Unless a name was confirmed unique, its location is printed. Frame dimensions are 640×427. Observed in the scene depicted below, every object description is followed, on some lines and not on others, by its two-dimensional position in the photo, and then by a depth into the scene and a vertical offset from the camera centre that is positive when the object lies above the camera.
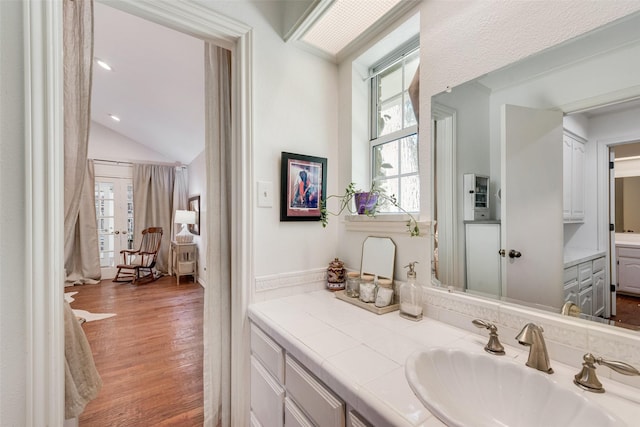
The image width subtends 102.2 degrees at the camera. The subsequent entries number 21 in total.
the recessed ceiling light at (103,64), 3.01 +1.78
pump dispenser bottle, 1.13 -0.39
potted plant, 1.43 +0.06
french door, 5.21 -0.11
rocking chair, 4.91 -0.95
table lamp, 4.97 -0.15
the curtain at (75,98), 0.97 +0.46
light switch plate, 1.38 +0.10
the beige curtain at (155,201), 5.50 +0.27
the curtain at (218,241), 1.47 -0.16
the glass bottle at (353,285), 1.40 -0.40
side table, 4.80 -0.89
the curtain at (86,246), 4.77 -0.62
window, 1.51 +0.52
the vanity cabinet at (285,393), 0.79 -0.65
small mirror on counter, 1.35 -0.24
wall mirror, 0.75 +0.17
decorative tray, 1.20 -0.45
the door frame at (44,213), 0.79 +0.00
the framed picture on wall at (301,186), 1.45 +0.16
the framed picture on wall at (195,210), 5.06 +0.05
